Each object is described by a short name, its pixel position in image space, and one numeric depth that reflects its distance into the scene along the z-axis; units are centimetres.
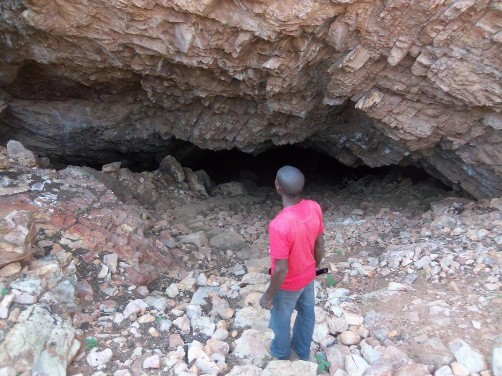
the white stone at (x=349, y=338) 269
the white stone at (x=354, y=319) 282
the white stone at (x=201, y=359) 248
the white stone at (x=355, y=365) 246
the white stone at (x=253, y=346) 263
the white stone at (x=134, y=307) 286
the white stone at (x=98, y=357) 247
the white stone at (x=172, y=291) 322
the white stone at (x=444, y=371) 234
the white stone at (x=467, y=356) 236
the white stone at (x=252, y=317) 291
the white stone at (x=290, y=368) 246
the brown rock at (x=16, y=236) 272
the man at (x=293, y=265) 224
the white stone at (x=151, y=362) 247
